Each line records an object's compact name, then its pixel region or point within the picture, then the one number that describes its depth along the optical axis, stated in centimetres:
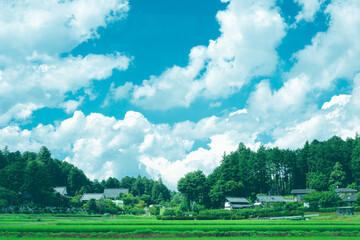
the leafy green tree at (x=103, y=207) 9281
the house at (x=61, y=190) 12877
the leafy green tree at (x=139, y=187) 17775
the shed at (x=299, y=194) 10850
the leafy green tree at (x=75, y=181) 15088
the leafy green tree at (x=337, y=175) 10700
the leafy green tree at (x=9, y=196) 7928
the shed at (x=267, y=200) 10062
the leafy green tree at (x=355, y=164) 10614
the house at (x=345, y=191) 9760
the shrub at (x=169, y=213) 7825
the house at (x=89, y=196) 13400
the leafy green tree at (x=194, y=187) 10306
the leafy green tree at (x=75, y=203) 10231
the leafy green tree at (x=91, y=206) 9169
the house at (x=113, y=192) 15088
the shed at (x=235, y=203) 9650
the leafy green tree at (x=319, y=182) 10794
